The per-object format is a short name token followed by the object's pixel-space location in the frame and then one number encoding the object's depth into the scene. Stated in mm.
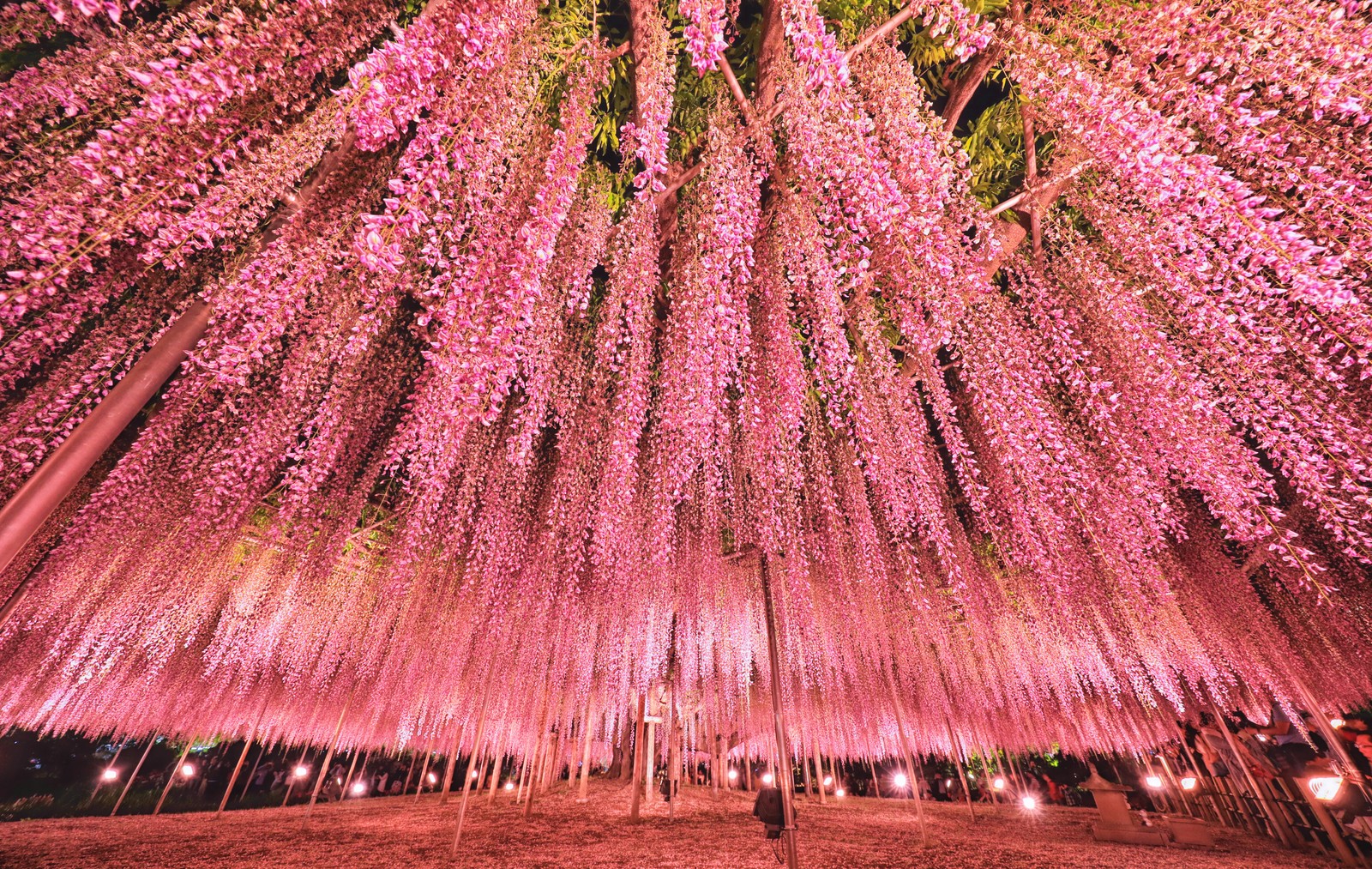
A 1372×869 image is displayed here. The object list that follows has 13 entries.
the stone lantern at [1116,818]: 6484
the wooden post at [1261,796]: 6105
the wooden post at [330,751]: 6457
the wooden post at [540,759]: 7846
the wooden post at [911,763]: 6027
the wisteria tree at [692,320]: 2139
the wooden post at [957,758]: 7438
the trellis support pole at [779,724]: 3592
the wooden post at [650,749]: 8859
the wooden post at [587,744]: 8648
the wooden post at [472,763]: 5133
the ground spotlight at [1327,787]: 4469
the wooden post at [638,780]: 7236
